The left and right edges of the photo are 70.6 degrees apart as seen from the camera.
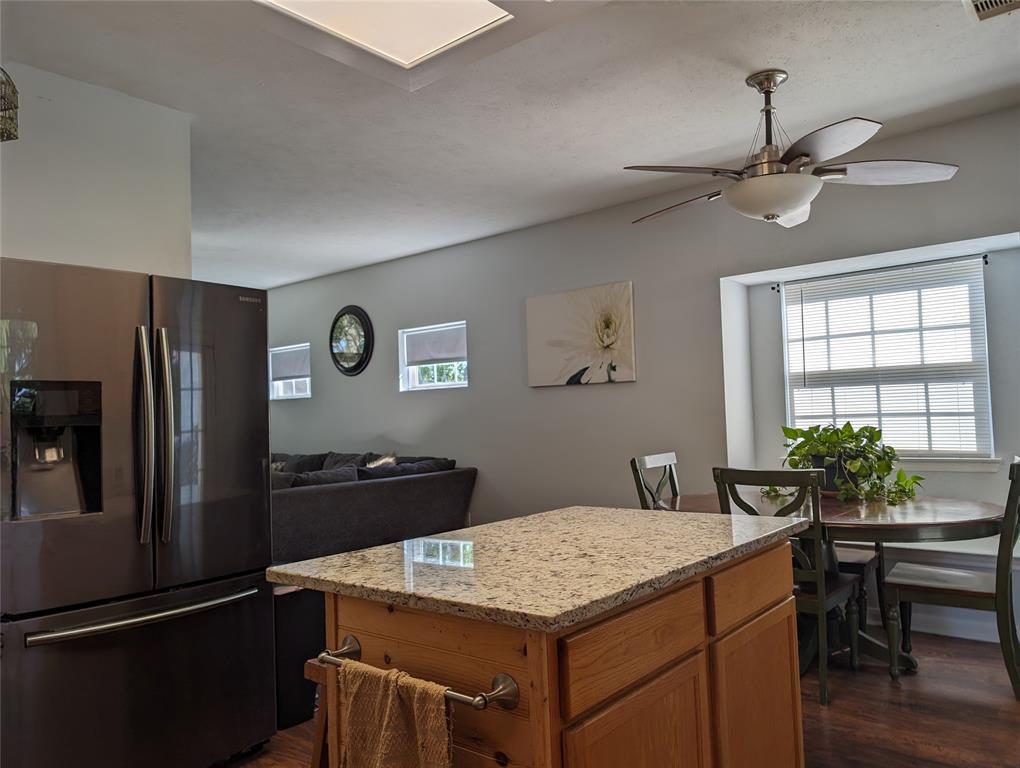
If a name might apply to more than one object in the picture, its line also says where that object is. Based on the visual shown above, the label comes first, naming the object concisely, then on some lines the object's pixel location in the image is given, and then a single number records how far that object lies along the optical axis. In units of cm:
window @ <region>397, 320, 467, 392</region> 590
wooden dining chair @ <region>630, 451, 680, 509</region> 360
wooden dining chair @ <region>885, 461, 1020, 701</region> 283
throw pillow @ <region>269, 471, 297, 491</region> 388
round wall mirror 657
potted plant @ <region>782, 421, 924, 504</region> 337
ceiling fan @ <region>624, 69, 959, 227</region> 260
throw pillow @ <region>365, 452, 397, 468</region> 563
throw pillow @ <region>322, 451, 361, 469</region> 610
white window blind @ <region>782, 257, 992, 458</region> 389
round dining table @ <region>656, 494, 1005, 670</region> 279
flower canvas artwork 484
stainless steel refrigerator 215
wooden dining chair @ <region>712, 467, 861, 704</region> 286
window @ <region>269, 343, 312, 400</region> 718
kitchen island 114
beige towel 113
